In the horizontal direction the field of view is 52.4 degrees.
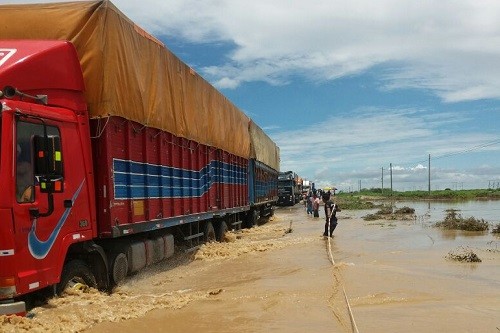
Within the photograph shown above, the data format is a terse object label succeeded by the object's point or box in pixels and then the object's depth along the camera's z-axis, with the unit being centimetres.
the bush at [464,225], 2108
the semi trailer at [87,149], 536
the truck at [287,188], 4897
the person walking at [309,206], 3481
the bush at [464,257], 1118
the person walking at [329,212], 1658
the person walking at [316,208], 3172
